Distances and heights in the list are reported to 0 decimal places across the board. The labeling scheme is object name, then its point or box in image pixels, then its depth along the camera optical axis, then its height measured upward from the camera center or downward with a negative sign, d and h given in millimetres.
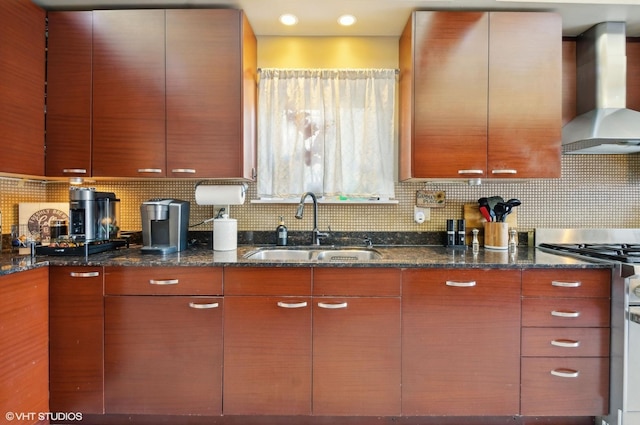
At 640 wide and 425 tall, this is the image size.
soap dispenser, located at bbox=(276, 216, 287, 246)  2275 -183
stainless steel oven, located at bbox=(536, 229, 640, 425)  1617 -628
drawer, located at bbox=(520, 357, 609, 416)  1681 -869
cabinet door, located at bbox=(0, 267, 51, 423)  1489 -621
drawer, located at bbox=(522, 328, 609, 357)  1675 -647
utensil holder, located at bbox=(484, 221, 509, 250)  2156 -164
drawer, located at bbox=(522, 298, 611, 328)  1673 -500
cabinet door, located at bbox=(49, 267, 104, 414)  1706 -618
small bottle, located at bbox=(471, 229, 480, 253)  2115 -212
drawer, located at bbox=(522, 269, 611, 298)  1673 -358
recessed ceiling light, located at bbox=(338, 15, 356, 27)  2084 +1159
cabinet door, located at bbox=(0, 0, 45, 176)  1752 +640
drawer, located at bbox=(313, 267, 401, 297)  1702 -363
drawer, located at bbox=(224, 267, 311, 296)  1702 -362
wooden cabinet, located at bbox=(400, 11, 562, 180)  1963 +693
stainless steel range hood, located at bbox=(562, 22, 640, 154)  1952 +656
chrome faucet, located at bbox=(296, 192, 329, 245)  2152 -65
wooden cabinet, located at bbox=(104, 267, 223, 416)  1704 -647
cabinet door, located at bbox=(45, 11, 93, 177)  1967 +720
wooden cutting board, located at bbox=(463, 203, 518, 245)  2312 -68
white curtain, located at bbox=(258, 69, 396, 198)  2307 +526
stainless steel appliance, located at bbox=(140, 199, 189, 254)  1979 -103
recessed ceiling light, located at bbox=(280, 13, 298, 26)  2083 +1163
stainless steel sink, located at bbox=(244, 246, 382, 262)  2201 -295
